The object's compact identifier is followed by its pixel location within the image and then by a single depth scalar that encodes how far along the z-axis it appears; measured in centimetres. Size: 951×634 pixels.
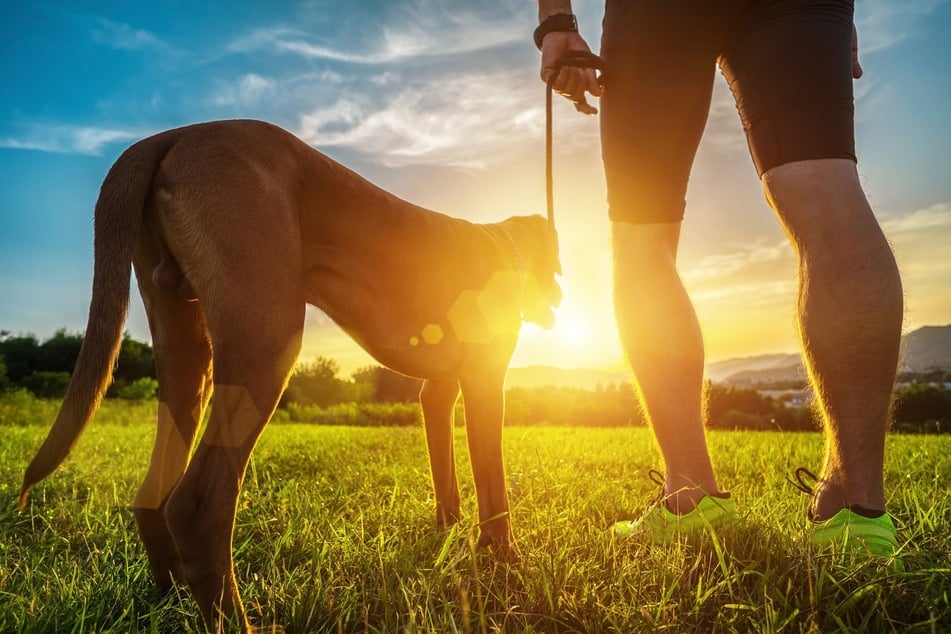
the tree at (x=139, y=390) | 1891
